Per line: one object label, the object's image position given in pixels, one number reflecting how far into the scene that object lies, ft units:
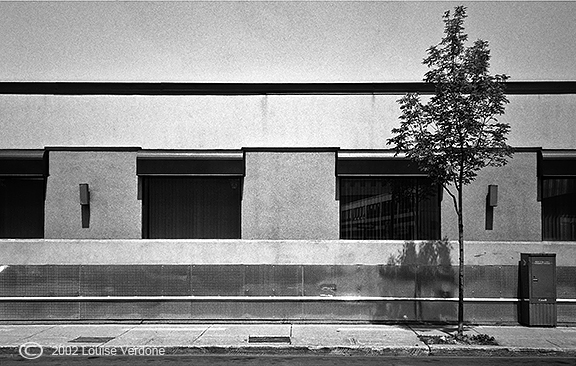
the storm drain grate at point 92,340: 41.93
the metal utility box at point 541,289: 47.11
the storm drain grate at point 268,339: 41.93
